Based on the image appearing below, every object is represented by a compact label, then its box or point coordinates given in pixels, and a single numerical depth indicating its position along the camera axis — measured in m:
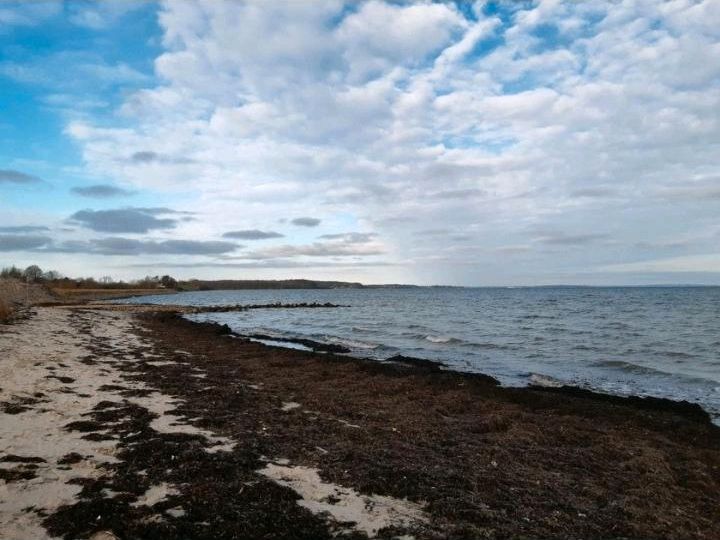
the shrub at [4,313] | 23.98
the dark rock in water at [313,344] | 23.83
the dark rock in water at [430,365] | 15.71
